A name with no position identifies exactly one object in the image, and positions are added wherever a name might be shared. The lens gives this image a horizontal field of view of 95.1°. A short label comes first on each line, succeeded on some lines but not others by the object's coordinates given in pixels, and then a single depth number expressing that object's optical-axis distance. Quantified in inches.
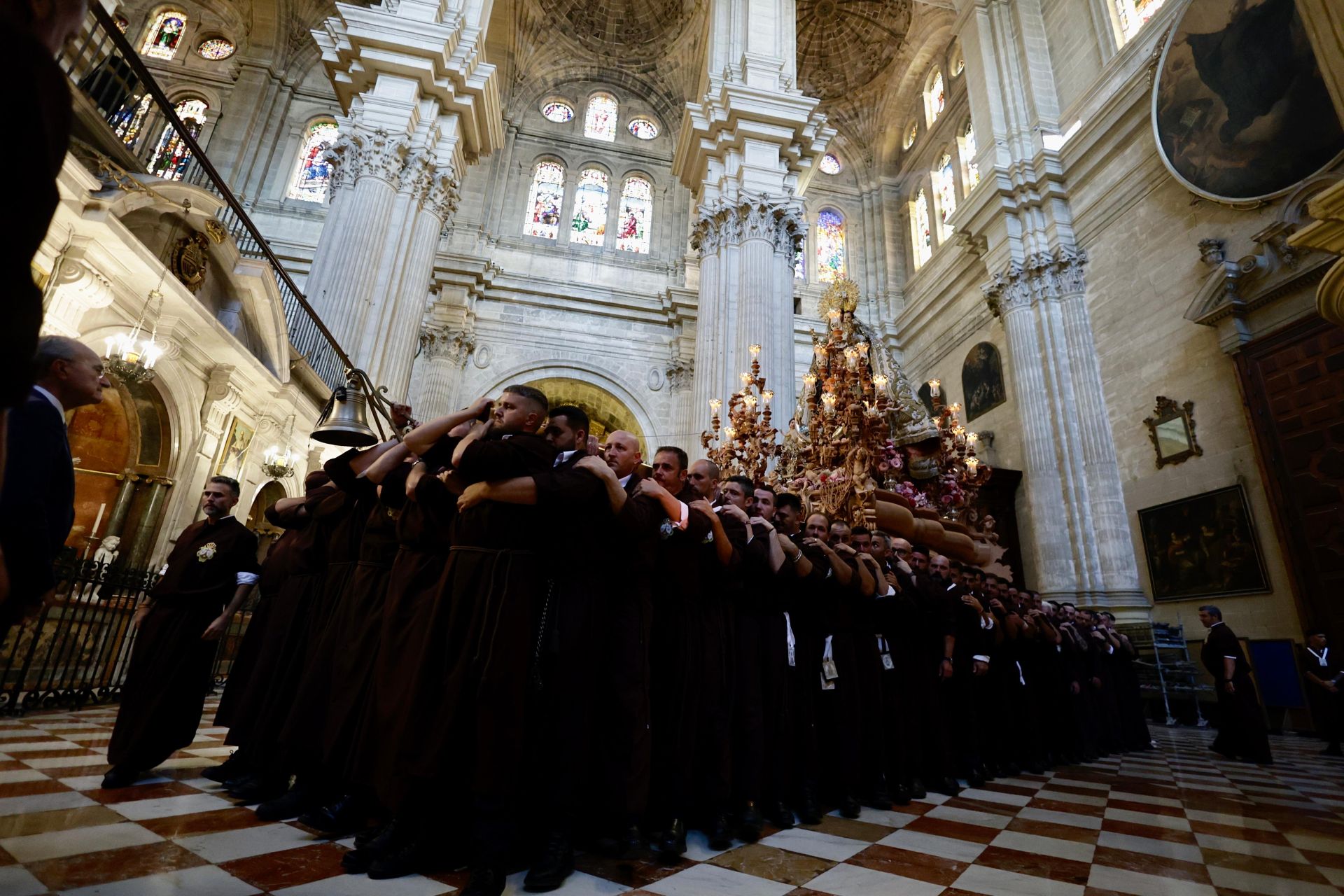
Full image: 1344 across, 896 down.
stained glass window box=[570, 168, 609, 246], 679.7
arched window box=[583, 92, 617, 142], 730.2
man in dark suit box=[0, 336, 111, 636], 56.6
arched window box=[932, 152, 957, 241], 700.7
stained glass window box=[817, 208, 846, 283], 793.6
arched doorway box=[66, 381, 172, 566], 266.2
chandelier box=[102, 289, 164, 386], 209.2
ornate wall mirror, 394.0
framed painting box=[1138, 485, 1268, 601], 349.4
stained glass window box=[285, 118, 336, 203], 626.2
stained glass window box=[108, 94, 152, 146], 272.2
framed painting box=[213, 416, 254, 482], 291.4
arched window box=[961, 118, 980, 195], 650.8
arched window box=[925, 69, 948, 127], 755.4
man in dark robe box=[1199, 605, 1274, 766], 221.3
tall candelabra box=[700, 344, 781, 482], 311.9
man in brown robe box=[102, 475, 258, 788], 106.4
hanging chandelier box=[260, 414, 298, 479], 319.3
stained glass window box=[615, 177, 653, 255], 687.7
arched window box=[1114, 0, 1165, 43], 488.4
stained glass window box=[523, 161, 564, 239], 672.4
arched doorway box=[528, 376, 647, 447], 636.1
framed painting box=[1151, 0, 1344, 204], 344.5
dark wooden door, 303.9
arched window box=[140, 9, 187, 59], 646.5
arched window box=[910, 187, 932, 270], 748.6
